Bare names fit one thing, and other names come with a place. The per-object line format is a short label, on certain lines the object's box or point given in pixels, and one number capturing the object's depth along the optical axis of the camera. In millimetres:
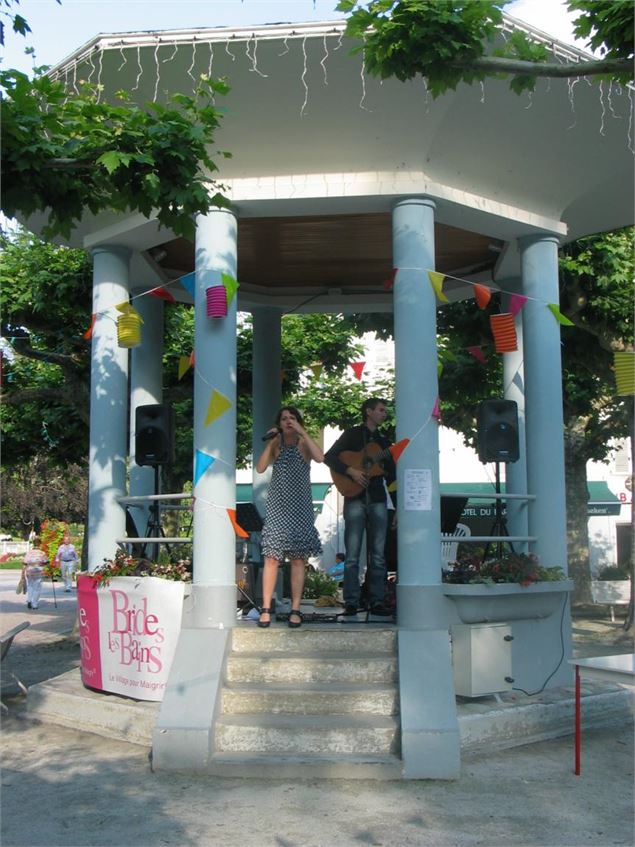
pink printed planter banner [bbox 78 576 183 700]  7922
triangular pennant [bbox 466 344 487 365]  11220
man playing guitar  8789
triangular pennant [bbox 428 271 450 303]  8359
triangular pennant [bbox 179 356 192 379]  9555
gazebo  7633
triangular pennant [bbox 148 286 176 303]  10594
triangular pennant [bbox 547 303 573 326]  9368
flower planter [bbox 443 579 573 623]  8094
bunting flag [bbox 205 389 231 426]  8289
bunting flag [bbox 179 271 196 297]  8695
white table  5941
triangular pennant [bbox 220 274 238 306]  8359
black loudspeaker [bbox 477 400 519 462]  9386
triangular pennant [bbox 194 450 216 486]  8258
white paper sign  8141
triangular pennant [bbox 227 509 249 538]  8234
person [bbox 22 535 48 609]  22703
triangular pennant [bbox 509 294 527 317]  9492
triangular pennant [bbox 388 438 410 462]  8180
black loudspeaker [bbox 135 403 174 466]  9750
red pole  6723
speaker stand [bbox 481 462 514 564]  9391
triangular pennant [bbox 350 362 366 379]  15079
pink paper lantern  8297
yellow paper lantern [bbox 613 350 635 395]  8961
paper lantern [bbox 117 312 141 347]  9242
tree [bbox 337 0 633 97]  5742
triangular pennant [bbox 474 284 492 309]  9359
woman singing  8164
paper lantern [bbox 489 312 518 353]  9898
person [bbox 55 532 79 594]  30703
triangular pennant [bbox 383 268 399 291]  8450
